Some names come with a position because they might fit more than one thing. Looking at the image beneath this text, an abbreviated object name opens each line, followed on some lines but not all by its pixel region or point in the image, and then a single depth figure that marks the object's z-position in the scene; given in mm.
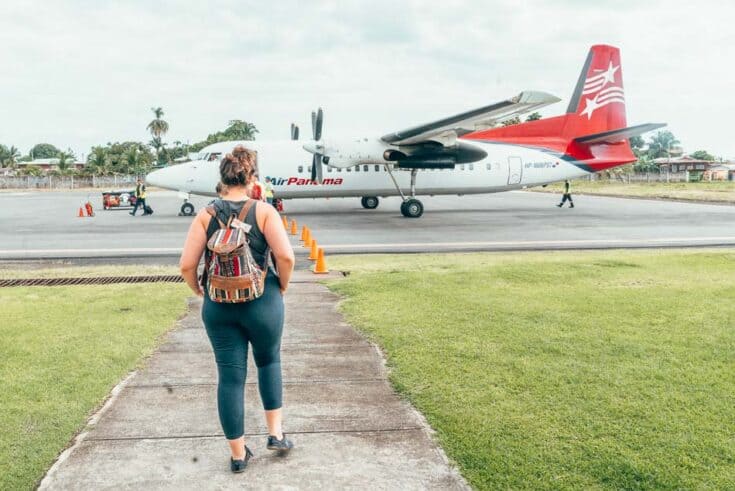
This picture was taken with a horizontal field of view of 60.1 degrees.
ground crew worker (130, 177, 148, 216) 26516
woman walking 3754
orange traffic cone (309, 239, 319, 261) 12449
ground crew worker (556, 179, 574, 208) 29875
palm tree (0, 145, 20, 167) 119656
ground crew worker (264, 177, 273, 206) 23859
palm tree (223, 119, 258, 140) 102862
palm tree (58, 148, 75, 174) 90669
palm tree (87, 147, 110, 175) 87956
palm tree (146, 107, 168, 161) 113062
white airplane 23109
